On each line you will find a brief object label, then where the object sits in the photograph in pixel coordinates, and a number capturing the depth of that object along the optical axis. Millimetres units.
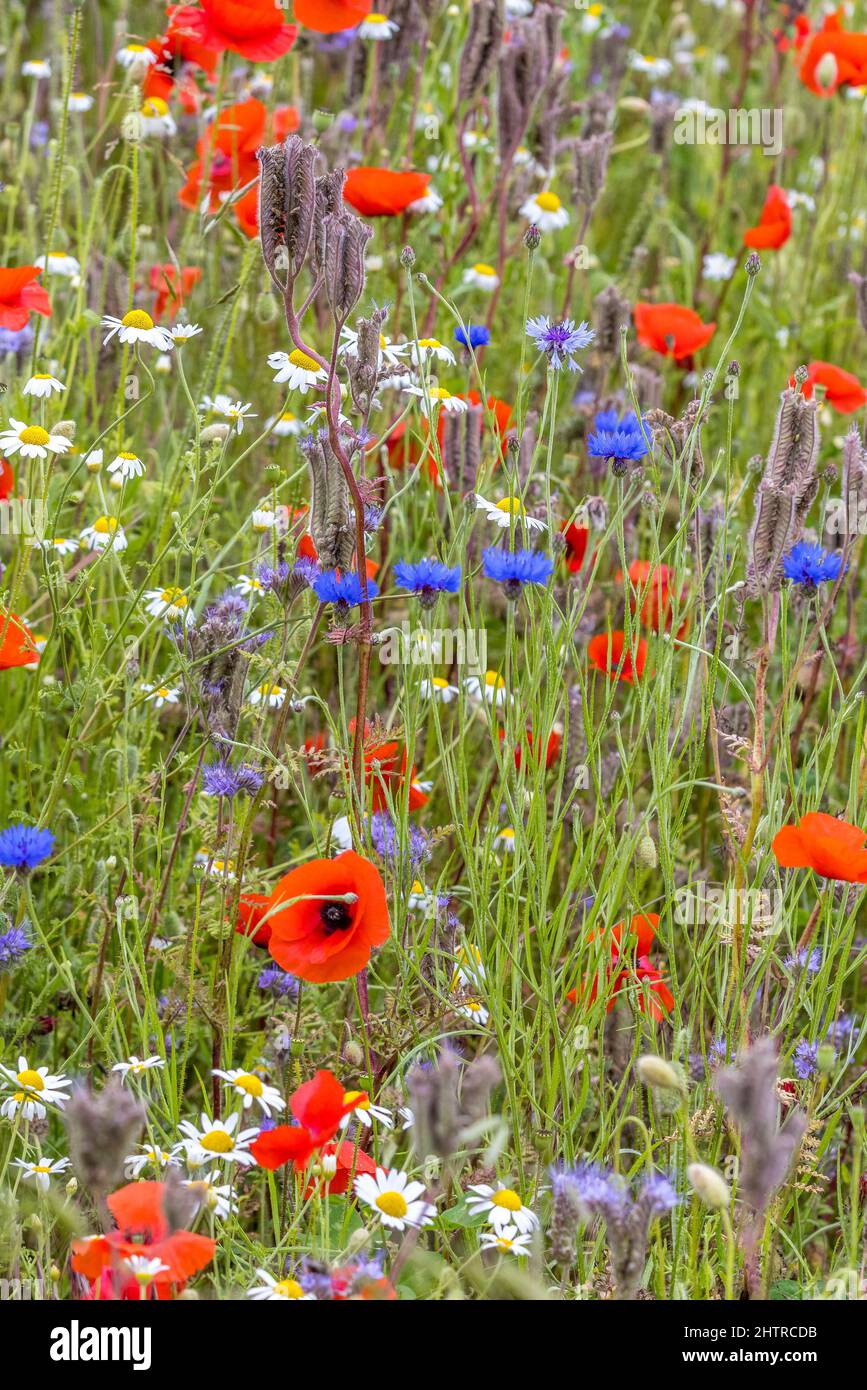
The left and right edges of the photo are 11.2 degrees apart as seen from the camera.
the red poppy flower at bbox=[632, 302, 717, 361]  2809
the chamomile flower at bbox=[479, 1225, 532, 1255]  2128
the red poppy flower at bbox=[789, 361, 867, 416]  2751
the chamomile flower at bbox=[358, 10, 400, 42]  2877
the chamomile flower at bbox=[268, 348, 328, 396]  2310
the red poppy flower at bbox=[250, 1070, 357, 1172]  2139
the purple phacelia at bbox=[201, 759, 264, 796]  2302
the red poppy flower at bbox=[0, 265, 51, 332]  2384
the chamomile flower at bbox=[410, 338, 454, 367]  2405
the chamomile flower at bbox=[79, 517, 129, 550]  2459
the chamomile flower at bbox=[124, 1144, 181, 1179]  2189
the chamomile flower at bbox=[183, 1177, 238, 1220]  2147
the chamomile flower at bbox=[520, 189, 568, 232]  2933
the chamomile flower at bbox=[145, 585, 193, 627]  2383
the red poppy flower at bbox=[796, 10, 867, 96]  3057
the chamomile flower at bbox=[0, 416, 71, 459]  2351
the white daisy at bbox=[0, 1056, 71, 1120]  2212
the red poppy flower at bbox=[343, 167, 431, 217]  2685
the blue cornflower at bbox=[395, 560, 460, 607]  2256
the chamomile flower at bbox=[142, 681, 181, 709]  2354
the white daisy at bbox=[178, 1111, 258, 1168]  2183
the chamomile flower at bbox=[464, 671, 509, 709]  2500
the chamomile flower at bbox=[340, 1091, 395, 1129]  2176
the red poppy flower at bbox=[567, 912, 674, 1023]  2259
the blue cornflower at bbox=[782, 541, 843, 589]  2307
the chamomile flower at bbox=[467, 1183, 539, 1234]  2143
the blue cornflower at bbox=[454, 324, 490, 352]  2531
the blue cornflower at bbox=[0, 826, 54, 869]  2218
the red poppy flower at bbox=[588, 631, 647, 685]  2518
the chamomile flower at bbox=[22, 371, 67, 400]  2395
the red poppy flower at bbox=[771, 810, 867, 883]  2201
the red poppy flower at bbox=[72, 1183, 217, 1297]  2033
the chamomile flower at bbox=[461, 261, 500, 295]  2863
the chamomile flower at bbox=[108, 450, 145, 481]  2389
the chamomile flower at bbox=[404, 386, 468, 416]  2438
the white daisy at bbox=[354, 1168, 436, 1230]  2112
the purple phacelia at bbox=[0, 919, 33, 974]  2273
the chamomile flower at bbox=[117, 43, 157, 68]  2643
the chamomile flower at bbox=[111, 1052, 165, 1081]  2218
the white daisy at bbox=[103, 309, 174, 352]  2380
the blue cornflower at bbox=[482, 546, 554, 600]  2249
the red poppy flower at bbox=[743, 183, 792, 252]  2979
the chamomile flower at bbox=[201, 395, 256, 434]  2346
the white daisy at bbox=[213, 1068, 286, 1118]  2234
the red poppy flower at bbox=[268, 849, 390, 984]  2204
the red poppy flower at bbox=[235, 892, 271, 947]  2326
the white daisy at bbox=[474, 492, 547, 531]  2283
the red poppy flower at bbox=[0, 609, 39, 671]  2365
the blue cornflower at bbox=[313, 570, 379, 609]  2230
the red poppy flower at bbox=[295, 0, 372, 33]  2502
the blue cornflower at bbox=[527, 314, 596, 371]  2307
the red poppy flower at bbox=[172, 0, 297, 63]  2443
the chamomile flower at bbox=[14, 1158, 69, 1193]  2170
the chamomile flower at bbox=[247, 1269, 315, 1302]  2071
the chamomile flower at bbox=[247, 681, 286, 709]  2364
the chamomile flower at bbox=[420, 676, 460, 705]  2520
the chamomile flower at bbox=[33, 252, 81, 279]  2729
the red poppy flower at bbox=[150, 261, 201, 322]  2774
